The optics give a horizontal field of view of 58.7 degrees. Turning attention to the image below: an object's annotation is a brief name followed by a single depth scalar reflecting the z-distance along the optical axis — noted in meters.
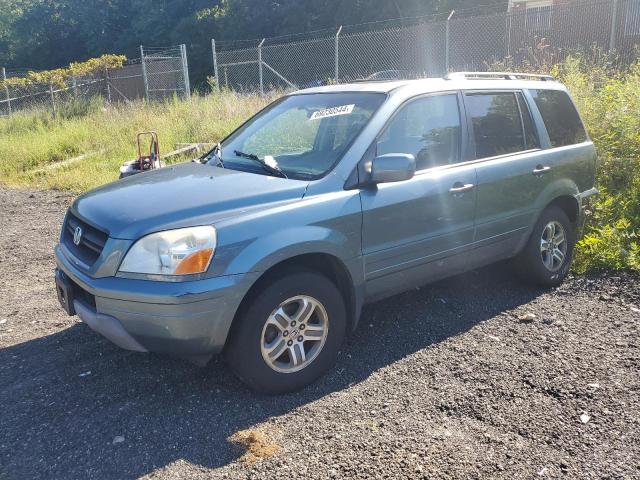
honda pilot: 3.09
